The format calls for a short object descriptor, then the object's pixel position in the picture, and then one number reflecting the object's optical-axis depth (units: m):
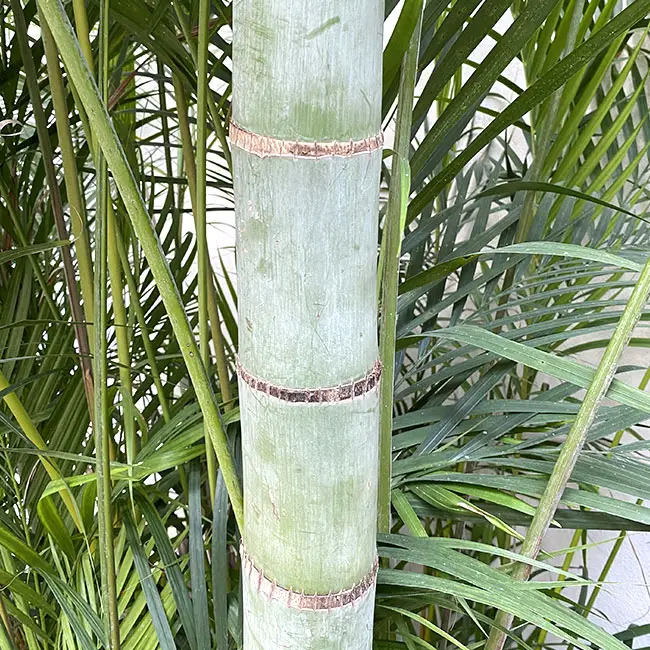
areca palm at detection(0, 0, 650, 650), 0.30
